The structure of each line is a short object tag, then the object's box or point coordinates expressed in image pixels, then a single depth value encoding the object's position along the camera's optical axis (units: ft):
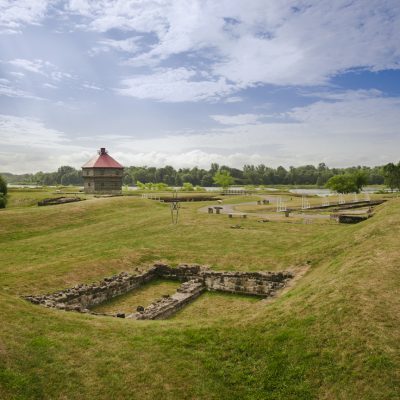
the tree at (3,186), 202.55
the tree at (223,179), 317.22
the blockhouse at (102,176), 255.50
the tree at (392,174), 266.77
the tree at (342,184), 257.96
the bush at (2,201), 172.90
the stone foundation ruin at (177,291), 55.72
